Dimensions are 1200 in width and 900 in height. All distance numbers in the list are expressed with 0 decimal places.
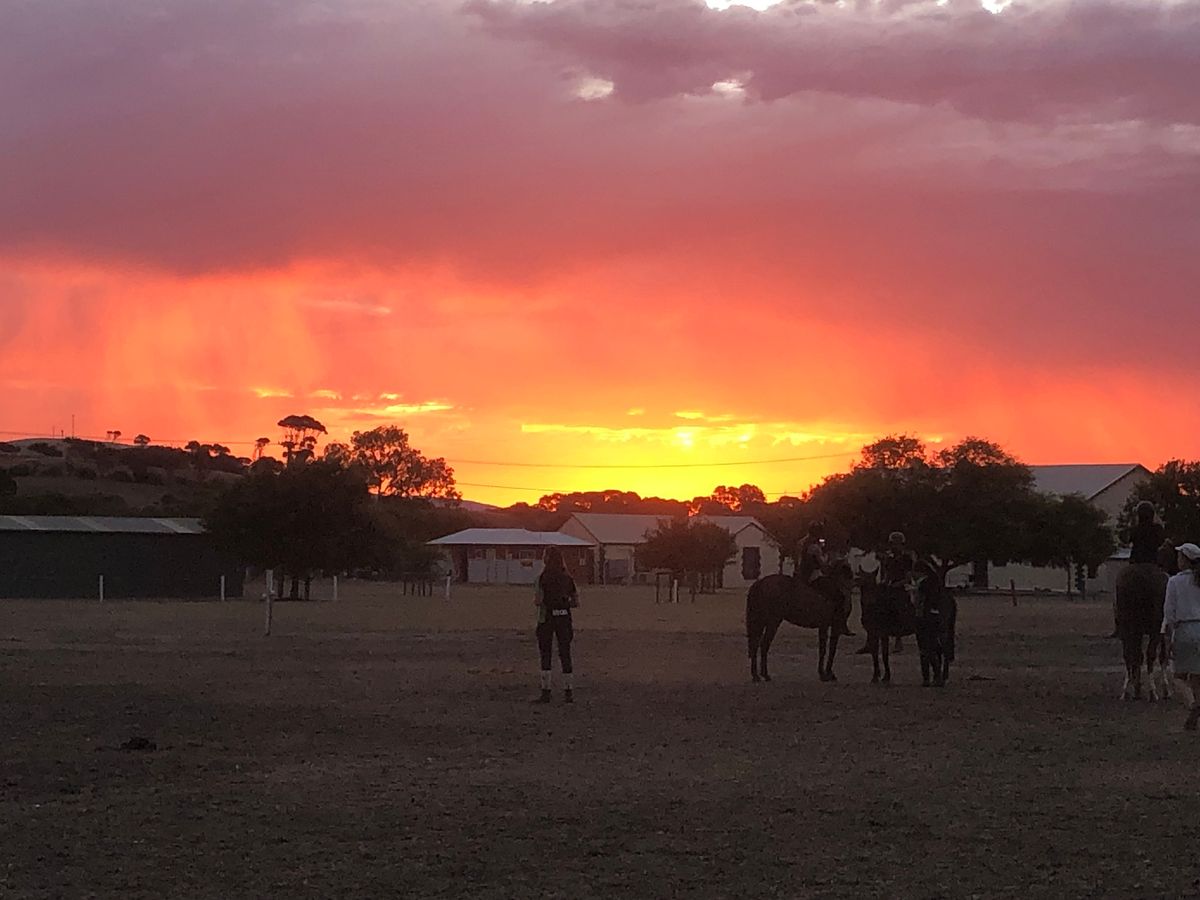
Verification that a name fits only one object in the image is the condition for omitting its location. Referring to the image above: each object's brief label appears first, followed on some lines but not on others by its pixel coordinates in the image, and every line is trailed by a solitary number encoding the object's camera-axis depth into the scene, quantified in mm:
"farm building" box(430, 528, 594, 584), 111125
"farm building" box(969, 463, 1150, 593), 96875
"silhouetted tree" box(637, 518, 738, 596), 84125
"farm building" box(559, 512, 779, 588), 116188
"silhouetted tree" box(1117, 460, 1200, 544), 60031
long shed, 66688
